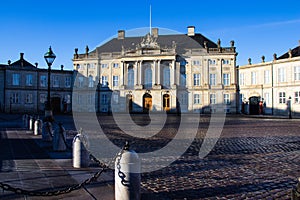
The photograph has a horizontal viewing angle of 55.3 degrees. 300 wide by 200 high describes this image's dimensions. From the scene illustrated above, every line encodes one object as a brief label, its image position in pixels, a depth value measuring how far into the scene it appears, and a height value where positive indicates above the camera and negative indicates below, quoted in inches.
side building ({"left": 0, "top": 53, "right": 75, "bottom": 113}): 1729.8 +76.1
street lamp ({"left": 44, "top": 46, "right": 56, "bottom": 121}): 461.1 +59.6
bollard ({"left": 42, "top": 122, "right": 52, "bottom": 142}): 424.5 -47.9
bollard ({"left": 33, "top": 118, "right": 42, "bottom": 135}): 518.0 -52.1
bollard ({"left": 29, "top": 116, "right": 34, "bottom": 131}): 615.0 -52.7
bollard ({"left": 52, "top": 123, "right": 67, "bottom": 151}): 339.6 -47.0
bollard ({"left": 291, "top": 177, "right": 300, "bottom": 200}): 105.3 -35.1
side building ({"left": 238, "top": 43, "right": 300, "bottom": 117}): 1373.0 +73.4
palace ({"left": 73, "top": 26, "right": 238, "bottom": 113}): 1658.5 +139.5
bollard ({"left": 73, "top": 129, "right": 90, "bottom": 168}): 258.4 -48.5
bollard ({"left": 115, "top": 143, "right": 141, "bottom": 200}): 156.4 -42.0
